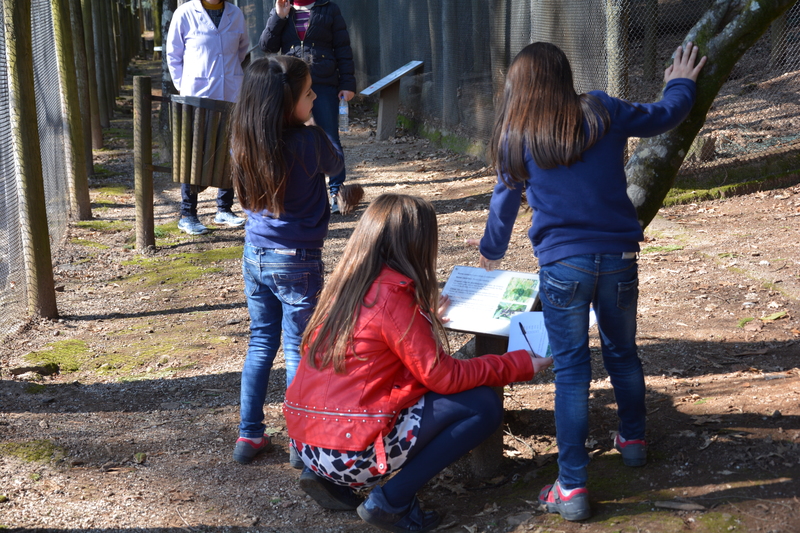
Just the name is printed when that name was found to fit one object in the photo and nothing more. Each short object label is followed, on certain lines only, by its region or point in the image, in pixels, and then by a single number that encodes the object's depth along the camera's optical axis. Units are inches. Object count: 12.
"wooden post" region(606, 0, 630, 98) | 236.5
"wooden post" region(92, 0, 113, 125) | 498.4
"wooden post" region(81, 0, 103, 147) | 438.6
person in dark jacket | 268.5
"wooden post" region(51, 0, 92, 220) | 283.1
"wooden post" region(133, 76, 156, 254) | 240.7
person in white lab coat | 252.2
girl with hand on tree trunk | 96.3
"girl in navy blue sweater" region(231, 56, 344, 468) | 115.9
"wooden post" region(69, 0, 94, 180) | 355.6
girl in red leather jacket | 99.6
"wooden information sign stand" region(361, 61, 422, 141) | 440.5
